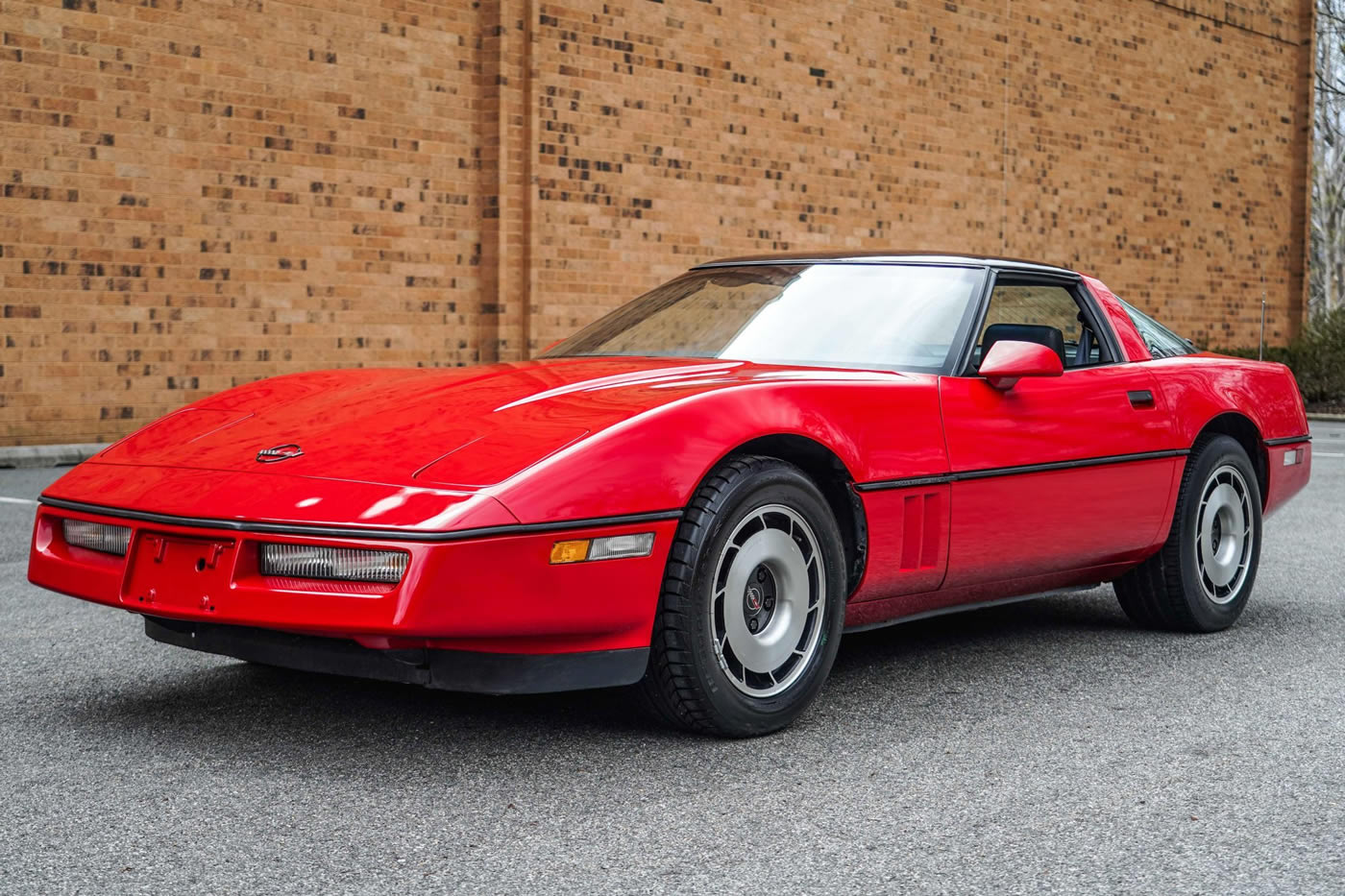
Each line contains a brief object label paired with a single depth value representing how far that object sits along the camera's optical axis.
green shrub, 21.97
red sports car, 3.36
